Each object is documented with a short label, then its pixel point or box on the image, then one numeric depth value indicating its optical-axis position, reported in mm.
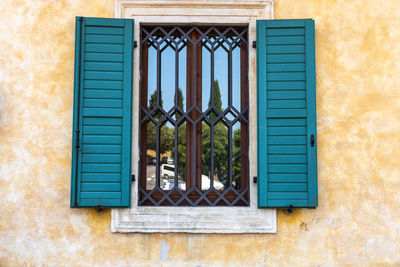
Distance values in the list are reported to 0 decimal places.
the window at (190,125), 3289
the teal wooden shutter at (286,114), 3283
